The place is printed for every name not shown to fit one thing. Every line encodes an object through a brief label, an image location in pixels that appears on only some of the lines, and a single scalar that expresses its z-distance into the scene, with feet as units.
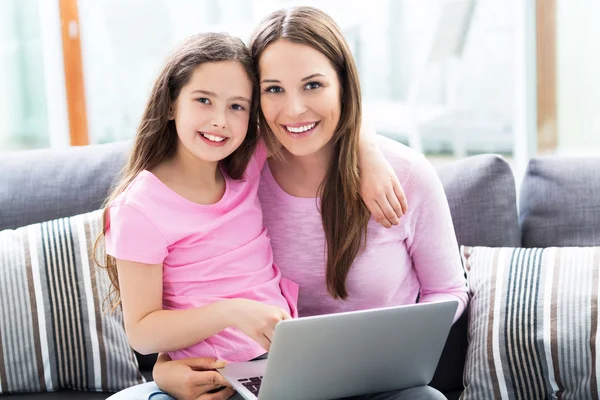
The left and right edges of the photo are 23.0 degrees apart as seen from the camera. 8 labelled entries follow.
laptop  6.98
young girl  7.53
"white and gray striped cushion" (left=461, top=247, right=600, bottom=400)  8.14
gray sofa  8.69
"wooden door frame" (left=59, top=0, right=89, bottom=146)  12.00
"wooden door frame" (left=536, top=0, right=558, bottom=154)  11.08
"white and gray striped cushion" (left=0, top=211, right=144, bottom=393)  8.54
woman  7.82
